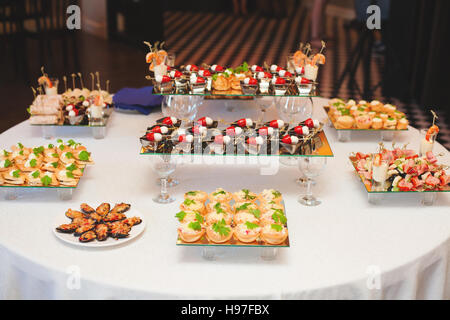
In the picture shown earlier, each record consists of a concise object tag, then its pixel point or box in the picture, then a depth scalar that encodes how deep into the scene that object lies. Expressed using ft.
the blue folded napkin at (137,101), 10.61
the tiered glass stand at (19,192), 7.34
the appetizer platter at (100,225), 6.28
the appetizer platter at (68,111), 9.45
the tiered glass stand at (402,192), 7.32
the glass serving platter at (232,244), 5.91
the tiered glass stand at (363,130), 9.53
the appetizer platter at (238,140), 7.32
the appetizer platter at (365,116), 9.45
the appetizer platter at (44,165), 7.23
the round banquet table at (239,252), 5.70
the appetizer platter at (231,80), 8.79
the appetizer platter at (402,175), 7.28
